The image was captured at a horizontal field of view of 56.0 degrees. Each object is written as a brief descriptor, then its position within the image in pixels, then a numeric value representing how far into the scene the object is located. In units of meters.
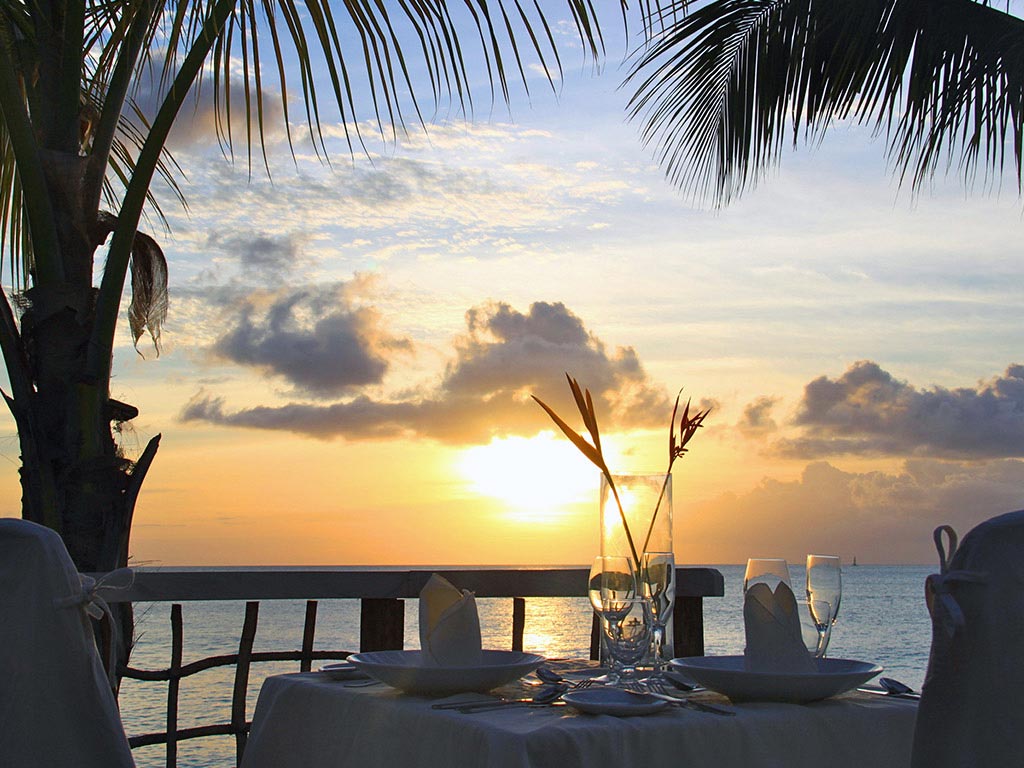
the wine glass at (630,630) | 1.41
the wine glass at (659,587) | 1.47
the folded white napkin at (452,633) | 1.45
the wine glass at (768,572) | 1.52
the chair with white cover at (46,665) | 1.36
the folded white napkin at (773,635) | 1.42
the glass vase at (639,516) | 1.54
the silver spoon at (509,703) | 1.22
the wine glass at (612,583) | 1.41
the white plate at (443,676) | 1.34
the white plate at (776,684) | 1.30
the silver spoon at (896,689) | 1.45
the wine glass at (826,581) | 1.55
